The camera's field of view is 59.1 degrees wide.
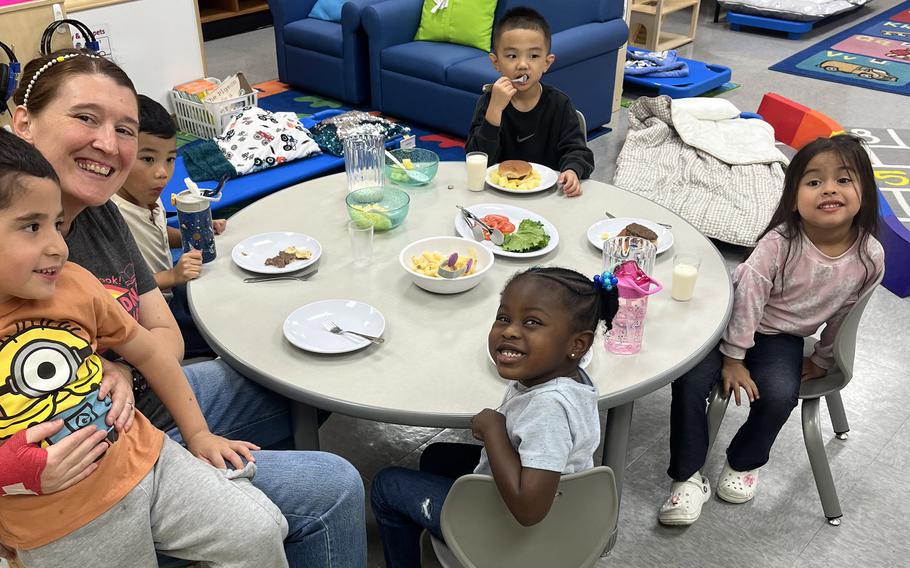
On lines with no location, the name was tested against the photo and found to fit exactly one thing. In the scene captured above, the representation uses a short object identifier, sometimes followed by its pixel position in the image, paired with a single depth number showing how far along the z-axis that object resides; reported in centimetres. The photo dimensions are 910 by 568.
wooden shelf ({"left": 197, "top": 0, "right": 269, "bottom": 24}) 718
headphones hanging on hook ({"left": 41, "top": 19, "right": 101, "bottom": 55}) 358
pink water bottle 169
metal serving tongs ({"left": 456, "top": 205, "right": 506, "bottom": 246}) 211
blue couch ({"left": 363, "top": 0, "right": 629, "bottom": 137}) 450
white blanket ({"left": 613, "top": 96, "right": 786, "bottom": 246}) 354
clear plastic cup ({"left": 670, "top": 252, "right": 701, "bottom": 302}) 186
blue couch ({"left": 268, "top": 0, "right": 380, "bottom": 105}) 519
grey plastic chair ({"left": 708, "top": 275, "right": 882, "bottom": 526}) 205
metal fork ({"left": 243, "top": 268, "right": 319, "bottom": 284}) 196
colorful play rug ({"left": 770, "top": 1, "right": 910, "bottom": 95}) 602
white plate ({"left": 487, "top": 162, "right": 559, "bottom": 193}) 242
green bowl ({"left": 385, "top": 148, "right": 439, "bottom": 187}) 247
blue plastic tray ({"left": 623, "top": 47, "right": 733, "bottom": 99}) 539
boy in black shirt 272
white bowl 187
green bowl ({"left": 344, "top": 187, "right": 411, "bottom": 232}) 214
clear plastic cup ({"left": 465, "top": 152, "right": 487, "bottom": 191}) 240
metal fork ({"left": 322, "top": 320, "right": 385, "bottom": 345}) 171
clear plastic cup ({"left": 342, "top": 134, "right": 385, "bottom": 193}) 236
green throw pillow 475
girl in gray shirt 135
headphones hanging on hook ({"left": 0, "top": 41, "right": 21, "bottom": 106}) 319
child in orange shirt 125
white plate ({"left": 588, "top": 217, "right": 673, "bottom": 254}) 210
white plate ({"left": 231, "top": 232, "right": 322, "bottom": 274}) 198
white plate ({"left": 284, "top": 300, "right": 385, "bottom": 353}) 171
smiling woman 152
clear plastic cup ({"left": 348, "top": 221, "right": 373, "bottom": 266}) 199
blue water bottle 196
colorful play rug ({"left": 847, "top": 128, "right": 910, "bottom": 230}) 398
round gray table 159
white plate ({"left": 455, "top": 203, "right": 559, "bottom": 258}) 209
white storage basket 441
